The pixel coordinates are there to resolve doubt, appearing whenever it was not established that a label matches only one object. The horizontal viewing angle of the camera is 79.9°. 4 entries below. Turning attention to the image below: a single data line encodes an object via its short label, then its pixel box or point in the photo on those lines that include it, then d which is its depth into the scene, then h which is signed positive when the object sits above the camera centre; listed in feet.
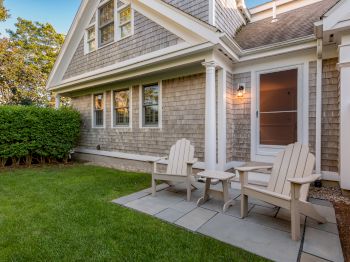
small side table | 10.56 -3.43
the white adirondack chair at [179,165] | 12.03 -2.44
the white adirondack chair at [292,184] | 7.74 -2.51
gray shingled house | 13.70 +4.26
